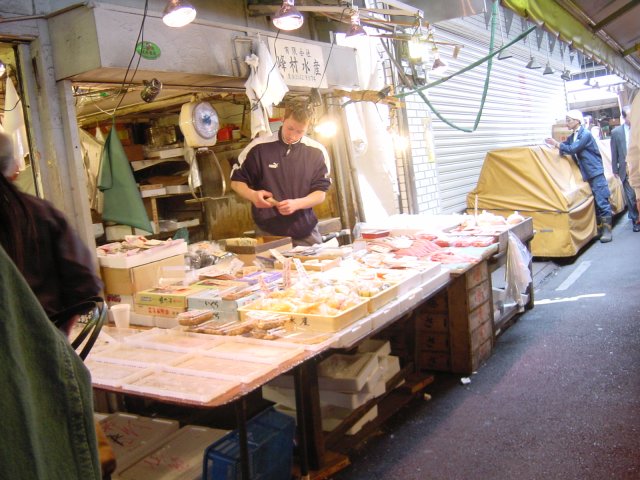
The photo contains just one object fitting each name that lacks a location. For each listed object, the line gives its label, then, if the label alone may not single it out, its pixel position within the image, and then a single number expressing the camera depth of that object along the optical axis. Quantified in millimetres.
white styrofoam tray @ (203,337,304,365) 3289
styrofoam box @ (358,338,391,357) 4912
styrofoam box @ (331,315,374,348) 3578
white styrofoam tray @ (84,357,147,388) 3135
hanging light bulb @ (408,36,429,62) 8602
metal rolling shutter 10867
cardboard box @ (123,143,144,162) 7903
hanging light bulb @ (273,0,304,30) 5059
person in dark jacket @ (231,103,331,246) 6359
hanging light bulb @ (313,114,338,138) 7535
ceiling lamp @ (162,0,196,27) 4387
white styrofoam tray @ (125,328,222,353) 3596
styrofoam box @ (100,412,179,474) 3582
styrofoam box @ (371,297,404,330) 3965
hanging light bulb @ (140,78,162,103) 5121
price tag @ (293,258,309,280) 4529
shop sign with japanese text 6449
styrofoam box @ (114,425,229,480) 3416
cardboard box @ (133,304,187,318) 4242
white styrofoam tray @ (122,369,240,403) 2830
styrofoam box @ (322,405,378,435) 4387
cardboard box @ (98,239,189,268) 4648
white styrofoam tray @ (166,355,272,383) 3037
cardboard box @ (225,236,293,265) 5527
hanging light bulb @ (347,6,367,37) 6094
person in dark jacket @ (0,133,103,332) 2520
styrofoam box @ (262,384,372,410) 4441
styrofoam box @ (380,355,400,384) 4824
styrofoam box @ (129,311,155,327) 4336
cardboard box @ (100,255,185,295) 4637
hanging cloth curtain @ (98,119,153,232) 5262
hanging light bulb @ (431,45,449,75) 9096
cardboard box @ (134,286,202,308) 4246
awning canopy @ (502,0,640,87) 6852
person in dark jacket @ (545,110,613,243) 11969
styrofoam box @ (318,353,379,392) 4406
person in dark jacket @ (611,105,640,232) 13188
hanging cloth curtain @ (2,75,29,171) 4781
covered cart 10422
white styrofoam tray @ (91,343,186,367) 3389
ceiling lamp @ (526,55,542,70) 14742
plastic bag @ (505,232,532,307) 6758
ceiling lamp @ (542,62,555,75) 15575
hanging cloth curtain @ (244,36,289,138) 5992
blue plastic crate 3318
